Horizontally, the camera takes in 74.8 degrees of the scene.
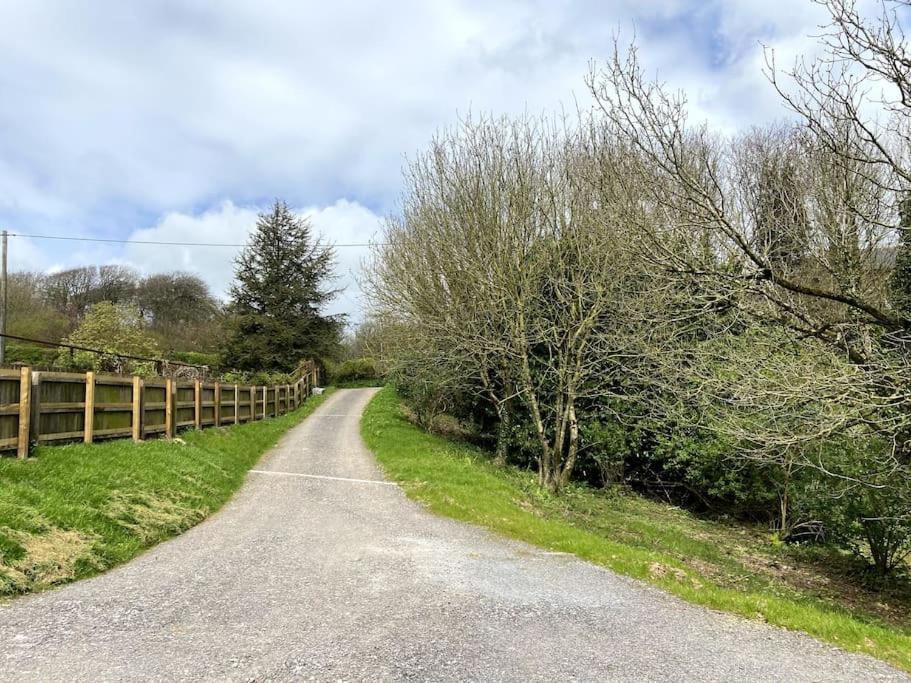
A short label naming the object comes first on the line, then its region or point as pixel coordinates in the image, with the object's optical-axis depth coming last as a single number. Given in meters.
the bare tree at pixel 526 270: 12.54
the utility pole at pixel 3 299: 22.52
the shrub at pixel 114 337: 21.50
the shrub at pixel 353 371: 43.09
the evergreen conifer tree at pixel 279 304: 32.16
